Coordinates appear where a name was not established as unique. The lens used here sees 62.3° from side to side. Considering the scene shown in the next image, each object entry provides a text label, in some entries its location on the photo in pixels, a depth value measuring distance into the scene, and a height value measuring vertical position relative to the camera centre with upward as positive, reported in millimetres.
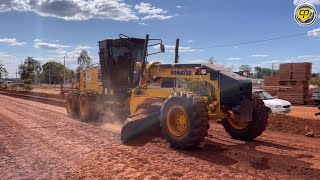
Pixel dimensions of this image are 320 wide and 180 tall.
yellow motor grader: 5648 -461
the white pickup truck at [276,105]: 12938 -985
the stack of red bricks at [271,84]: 21522 +76
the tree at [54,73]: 79867 +3040
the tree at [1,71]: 72269 +3167
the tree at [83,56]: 63493 +6569
